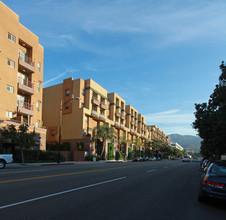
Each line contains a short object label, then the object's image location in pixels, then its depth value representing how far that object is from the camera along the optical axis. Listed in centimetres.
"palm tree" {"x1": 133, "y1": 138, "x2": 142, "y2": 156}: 7895
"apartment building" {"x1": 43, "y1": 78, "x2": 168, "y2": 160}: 5000
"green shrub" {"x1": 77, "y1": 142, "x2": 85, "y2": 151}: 4772
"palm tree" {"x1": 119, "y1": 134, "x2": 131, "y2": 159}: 6519
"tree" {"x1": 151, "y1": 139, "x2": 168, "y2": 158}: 10426
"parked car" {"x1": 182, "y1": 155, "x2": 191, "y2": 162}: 5892
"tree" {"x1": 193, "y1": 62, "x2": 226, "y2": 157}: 2296
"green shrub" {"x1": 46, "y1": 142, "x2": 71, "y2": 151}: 4897
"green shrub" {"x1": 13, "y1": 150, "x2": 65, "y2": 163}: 2976
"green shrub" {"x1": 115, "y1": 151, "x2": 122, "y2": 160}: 6272
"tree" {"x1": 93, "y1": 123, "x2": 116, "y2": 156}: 5109
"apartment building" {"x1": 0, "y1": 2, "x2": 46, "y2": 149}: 3091
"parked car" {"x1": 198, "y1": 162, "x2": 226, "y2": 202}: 656
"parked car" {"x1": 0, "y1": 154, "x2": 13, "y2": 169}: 2049
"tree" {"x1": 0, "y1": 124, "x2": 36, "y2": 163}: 2642
